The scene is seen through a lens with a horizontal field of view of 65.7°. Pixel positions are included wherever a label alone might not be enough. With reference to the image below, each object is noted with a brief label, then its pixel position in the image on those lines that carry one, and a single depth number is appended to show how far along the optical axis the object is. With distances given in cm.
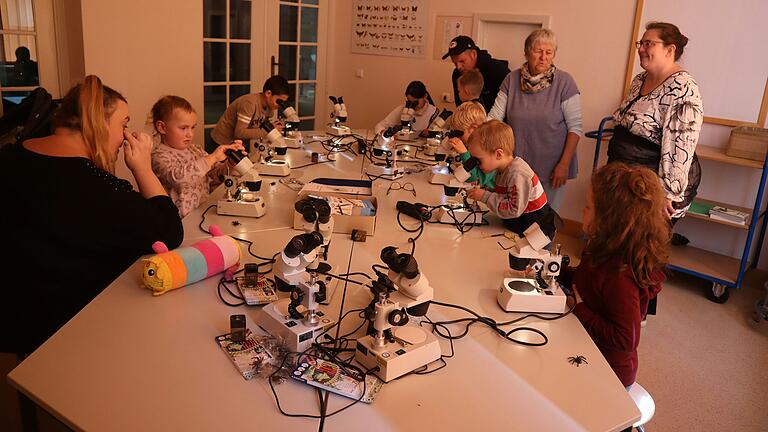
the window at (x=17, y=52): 373
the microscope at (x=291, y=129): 376
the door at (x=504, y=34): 486
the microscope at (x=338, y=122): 416
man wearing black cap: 409
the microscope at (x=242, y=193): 243
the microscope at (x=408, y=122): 414
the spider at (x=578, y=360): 154
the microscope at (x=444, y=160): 316
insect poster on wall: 553
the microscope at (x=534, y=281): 177
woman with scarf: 344
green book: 382
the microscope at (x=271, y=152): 312
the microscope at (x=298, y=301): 150
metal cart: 361
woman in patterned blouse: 273
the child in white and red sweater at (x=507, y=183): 243
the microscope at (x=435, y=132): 387
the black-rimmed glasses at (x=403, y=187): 300
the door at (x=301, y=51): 558
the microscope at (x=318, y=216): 177
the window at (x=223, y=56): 503
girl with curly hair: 172
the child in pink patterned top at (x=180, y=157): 254
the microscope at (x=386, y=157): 325
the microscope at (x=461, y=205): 253
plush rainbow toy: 169
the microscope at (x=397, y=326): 141
